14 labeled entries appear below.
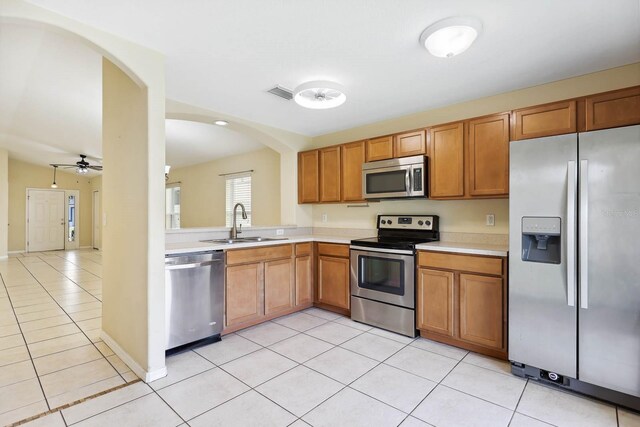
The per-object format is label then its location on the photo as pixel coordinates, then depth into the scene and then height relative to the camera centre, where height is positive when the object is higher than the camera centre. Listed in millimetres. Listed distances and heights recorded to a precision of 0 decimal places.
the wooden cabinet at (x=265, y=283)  3176 -771
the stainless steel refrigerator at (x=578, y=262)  1945 -329
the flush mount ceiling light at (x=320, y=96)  2684 +1037
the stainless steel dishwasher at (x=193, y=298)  2670 -750
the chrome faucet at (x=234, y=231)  3765 -218
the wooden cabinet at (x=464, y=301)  2588 -771
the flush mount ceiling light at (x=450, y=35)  1921 +1128
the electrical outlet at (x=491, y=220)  3123 -70
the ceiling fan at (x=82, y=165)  7475 +1181
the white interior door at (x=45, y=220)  9453 -183
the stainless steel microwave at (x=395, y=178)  3309 +388
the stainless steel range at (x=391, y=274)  3111 -634
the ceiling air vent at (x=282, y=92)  2999 +1183
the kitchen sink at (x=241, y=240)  3557 -307
